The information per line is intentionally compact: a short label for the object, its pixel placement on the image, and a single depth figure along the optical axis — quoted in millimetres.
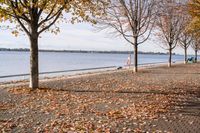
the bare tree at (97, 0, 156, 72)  19202
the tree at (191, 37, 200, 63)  38949
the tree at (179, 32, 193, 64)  35234
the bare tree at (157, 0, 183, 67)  28395
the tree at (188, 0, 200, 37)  12438
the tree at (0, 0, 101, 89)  9880
